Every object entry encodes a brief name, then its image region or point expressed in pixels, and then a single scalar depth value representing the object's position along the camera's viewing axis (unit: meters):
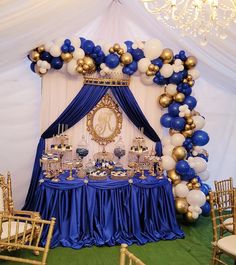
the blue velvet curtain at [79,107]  4.40
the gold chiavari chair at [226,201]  3.50
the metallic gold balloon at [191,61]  4.53
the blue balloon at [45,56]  4.20
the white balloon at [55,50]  4.12
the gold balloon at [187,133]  4.56
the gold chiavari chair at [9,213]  3.40
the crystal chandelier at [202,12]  2.59
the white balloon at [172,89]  4.56
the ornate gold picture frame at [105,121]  4.59
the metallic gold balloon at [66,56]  4.17
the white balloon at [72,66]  4.23
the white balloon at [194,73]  4.59
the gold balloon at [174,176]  4.56
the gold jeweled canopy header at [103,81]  4.41
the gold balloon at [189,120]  4.52
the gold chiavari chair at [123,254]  1.75
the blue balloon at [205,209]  4.67
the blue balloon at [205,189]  4.69
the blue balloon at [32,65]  4.30
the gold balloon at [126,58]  4.32
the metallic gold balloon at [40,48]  4.16
